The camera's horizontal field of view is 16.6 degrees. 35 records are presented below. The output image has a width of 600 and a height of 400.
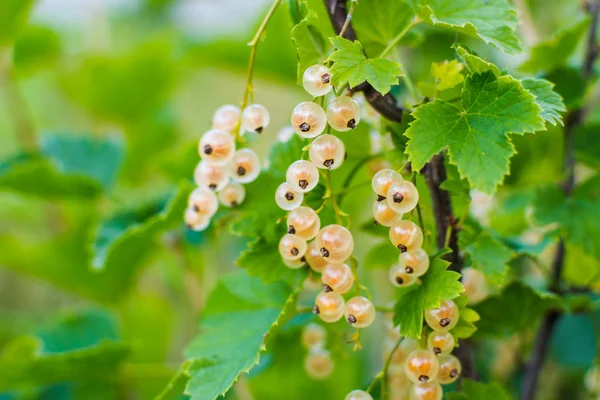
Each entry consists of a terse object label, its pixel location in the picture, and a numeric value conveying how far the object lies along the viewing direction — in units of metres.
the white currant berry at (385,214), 0.56
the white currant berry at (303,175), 0.56
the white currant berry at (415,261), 0.56
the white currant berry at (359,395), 0.57
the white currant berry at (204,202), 0.59
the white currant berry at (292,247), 0.57
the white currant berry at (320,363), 0.66
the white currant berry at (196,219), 0.59
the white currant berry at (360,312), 0.57
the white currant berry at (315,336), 0.66
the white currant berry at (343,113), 0.55
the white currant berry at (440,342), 0.56
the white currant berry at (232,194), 0.60
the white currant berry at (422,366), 0.56
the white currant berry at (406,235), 0.56
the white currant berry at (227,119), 0.58
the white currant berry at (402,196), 0.55
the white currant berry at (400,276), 0.57
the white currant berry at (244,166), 0.59
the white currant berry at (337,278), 0.57
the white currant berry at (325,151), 0.55
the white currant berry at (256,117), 0.57
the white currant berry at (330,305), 0.57
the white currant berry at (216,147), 0.58
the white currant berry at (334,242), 0.56
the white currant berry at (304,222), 0.56
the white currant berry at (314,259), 0.57
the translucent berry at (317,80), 0.55
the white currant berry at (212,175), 0.58
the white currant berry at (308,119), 0.55
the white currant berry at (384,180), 0.56
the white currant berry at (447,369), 0.57
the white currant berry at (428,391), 0.57
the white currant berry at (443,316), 0.56
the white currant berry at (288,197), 0.56
